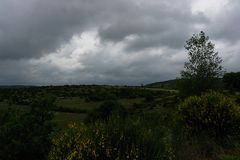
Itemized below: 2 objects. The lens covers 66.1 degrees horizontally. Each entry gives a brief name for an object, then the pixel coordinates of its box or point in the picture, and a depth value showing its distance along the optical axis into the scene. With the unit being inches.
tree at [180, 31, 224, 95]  790.4
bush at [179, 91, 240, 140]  247.8
